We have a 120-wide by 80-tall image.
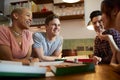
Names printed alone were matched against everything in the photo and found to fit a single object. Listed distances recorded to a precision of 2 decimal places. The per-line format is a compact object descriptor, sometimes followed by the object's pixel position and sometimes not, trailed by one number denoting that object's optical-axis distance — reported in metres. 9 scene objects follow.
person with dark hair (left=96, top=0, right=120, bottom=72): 0.98
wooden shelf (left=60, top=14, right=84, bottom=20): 3.90
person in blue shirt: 2.25
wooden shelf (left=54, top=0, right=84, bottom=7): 3.92
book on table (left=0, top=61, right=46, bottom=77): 0.50
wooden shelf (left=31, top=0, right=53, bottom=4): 4.25
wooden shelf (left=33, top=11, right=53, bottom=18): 4.14
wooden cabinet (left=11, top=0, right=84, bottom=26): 3.90
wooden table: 0.56
